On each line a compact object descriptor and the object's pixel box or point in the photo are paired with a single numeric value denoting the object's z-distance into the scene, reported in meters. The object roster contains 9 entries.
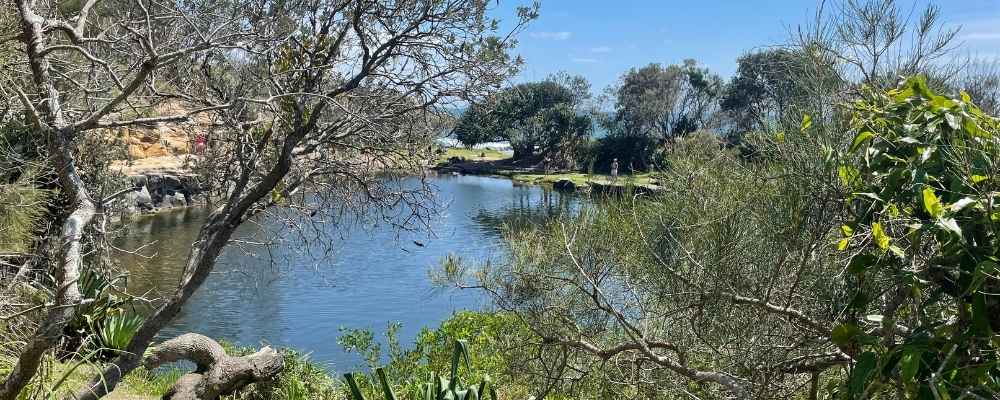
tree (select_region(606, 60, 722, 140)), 48.56
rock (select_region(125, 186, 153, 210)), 24.67
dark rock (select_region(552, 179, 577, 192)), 33.56
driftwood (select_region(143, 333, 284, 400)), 6.67
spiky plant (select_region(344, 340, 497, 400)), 3.73
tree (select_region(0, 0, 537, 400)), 5.27
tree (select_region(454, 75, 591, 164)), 51.19
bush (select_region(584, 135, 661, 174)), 46.09
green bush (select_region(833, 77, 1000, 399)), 1.72
